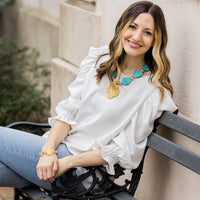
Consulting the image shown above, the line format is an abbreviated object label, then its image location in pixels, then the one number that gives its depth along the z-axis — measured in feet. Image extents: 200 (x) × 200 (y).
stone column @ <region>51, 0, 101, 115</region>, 11.92
